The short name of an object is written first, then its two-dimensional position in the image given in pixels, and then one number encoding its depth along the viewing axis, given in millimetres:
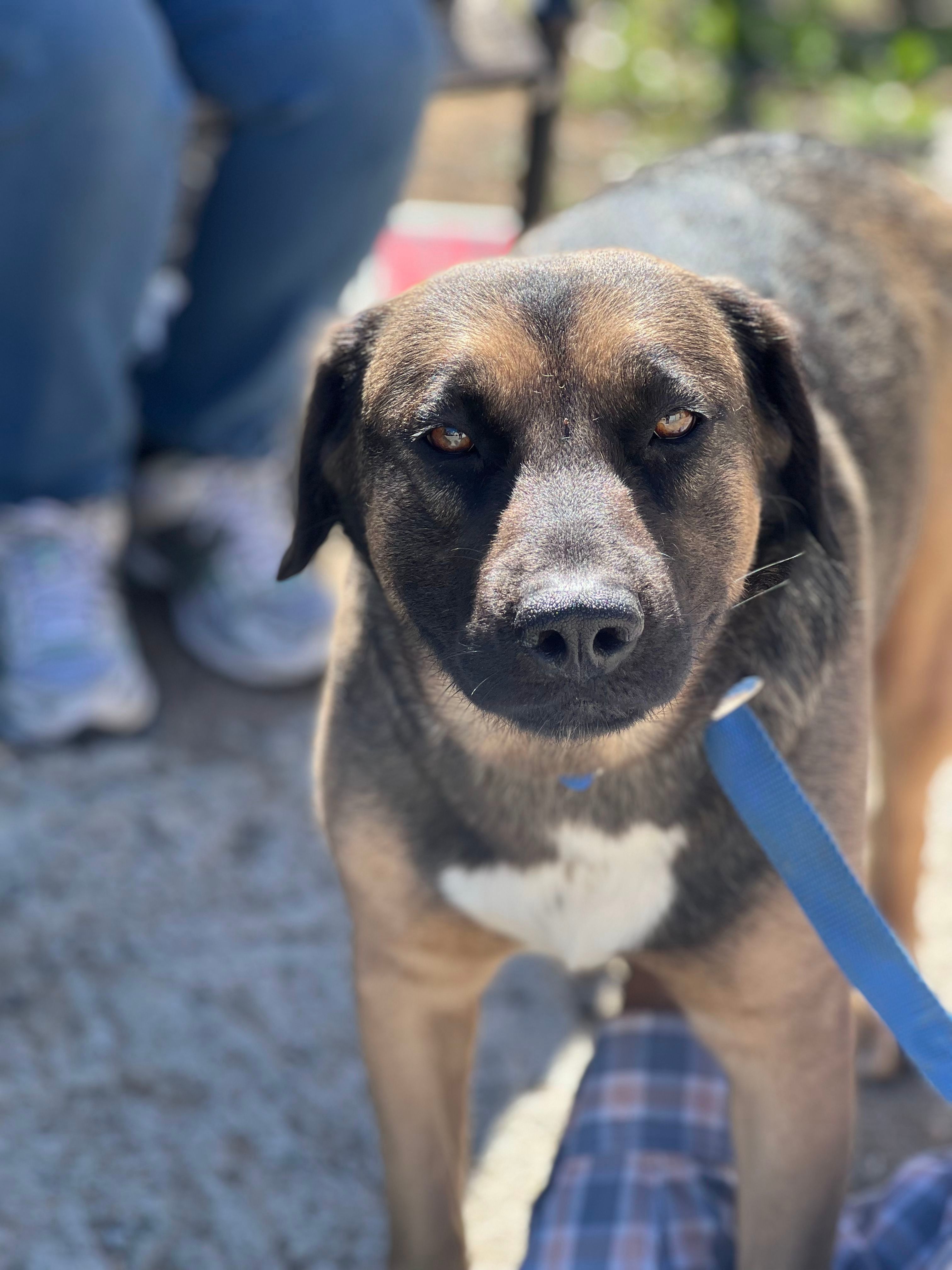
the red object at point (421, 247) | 1504
